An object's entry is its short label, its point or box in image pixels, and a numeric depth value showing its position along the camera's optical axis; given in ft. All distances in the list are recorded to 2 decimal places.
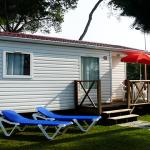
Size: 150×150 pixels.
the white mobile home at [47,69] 31.58
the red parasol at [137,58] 39.46
